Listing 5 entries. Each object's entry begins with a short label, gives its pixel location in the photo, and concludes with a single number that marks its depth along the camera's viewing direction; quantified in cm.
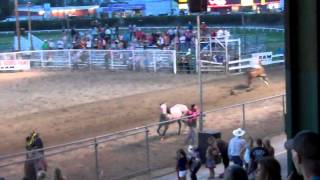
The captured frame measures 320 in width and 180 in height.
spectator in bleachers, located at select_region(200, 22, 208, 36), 4378
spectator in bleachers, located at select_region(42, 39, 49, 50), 4418
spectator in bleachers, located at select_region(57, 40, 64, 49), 4630
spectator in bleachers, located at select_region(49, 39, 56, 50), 4581
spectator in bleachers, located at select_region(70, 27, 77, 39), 5088
